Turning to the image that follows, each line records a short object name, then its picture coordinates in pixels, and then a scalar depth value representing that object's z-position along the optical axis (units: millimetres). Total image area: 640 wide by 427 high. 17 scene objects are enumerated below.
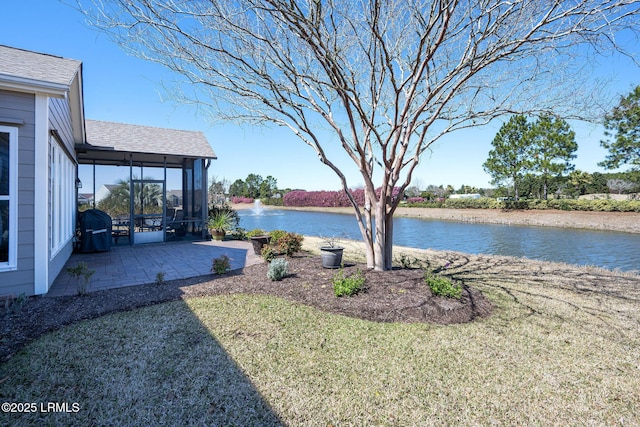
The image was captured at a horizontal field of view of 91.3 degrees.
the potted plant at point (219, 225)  10668
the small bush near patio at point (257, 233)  8877
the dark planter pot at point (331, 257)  5980
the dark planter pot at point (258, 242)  8068
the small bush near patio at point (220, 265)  5707
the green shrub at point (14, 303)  3705
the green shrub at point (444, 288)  4238
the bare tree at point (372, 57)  3959
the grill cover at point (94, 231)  7953
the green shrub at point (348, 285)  4391
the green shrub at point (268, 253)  6727
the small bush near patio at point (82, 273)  4445
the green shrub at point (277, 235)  7789
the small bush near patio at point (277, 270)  5289
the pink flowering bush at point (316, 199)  37281
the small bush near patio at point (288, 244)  7418
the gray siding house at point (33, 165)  4031
